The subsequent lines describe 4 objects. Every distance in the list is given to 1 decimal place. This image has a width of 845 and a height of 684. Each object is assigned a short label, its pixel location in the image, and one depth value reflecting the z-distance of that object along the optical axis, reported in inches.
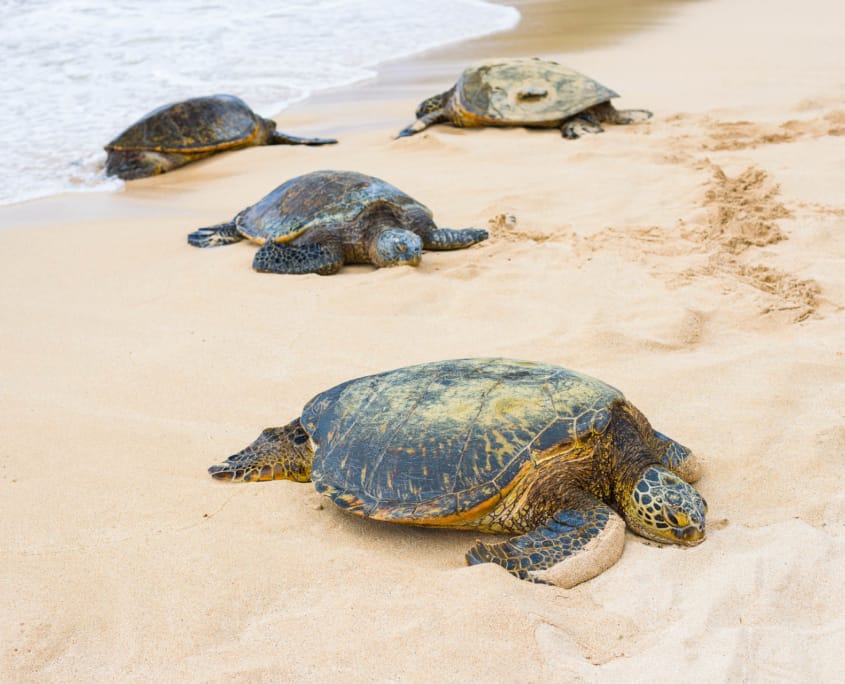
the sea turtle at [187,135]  337.4
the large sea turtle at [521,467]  102.6
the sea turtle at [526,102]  347.3
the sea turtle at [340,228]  215.3
